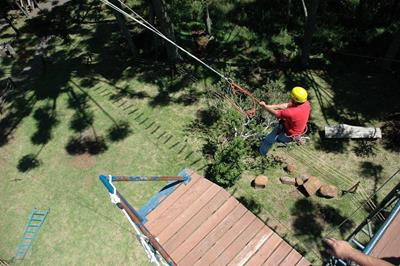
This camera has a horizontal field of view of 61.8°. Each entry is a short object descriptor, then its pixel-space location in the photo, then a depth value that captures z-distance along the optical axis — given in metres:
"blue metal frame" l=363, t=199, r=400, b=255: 5.04
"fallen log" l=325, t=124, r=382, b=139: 9.77
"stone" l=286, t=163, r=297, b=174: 9.20
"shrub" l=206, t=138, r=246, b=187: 8.75
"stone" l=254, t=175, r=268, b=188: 8.86
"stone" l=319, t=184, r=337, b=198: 8.51
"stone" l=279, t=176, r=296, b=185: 8.96
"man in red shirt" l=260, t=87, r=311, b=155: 6.04
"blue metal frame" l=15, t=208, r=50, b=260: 8.64
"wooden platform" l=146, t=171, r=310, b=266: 6.56
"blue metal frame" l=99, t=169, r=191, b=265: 4.69
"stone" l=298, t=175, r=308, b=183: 8.95
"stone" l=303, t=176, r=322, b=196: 8.62
